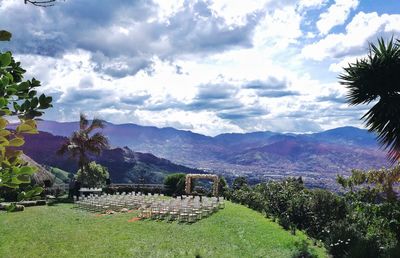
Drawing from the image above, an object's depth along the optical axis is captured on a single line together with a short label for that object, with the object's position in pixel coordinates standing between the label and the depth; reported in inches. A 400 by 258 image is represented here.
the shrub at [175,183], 1865.2
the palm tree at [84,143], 1653.5
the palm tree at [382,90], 608.4
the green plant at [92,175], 1714.4
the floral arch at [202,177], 1744.6
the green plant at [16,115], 69.5
